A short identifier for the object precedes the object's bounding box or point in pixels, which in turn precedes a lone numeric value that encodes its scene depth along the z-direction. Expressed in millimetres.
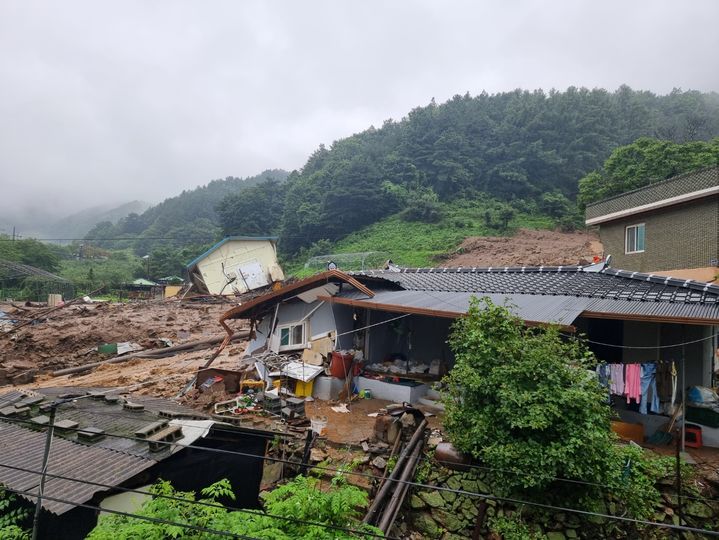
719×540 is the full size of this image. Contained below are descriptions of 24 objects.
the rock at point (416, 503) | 7176
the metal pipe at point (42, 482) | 4472
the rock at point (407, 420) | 8406
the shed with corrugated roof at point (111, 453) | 6086
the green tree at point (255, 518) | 4809
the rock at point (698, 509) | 6771
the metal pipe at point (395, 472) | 6652
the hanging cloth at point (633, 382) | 7980
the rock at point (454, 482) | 7252
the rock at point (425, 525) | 6848
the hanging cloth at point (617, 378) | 8078
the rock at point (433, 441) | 8070
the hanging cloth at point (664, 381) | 8547
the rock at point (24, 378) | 18250
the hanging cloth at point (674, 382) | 8055
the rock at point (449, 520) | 6887
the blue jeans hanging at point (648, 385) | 8047
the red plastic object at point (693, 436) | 8180
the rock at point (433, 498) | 7152
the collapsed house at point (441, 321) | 8500
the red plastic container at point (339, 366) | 11930
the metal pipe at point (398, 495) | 6625
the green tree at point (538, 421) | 6195
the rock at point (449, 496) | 7234
